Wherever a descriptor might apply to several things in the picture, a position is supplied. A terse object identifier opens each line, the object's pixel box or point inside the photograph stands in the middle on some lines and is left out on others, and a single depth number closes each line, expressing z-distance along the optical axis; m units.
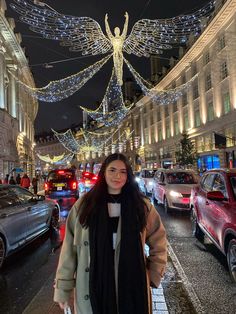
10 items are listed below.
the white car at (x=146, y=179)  15.54
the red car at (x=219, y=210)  3.70
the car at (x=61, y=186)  12.71
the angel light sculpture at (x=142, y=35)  8.73
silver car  4.61
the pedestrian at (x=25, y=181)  14.51
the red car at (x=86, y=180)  19.59
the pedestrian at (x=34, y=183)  17.40
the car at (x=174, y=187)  8.74
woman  1.57
